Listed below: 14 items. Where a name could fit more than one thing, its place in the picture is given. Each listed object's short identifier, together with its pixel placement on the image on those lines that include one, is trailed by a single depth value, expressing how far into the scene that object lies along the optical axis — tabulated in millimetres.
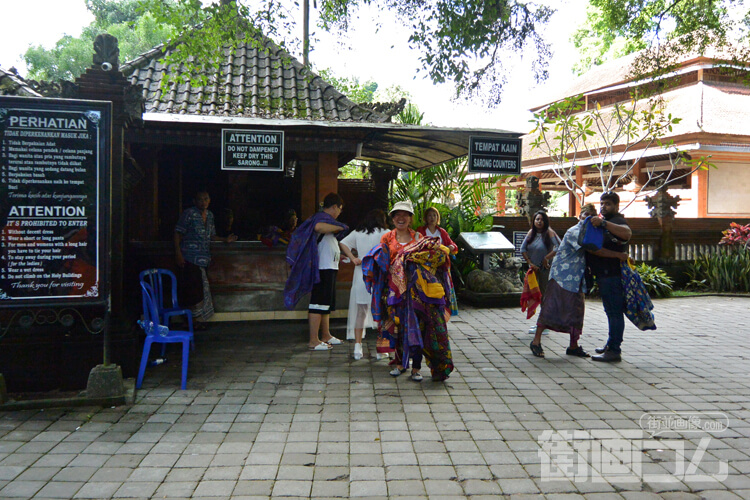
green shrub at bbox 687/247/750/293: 12603
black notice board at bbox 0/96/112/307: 4387
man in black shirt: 6086
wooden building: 4961
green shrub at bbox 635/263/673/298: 11953
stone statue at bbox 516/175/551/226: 12156
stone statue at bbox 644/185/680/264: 13133
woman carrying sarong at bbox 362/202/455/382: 5250
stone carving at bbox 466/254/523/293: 10336
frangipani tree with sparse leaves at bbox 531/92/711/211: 10969
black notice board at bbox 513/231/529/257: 11156
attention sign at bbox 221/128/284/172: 6484
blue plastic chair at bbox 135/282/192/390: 5055
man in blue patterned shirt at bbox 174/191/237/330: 7191
